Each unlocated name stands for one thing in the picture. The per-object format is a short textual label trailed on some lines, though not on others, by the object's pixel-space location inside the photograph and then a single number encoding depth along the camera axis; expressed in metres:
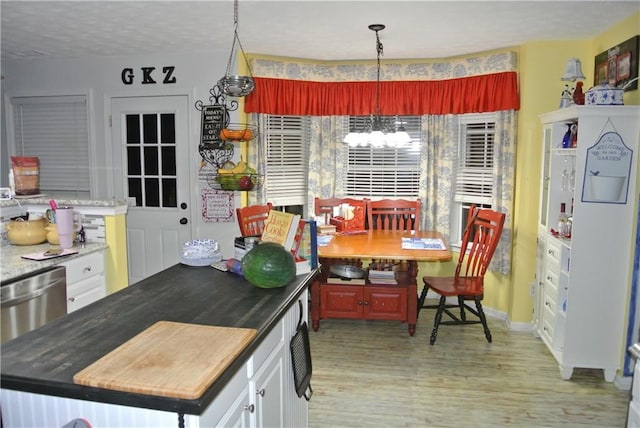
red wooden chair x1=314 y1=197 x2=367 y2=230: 4.79
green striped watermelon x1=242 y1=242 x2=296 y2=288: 2.09
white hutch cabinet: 3.15
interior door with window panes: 4.79
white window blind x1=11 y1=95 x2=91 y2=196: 5.00
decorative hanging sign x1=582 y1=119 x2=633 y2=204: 3.14
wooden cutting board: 1.27
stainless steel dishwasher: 2.59
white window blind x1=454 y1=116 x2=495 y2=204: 4.68
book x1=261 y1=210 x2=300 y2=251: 2.30
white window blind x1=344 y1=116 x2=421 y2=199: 5.11
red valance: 4.56
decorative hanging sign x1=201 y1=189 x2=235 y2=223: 4.75
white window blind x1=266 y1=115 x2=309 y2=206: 4.98
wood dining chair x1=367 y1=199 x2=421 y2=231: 4.82
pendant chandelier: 3.90
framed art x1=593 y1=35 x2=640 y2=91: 3.29
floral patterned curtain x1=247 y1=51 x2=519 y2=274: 4.36
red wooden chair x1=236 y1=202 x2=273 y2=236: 4.12
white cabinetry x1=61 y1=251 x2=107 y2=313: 3.01
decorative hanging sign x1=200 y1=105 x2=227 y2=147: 4.60
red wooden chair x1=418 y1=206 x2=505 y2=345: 3.82
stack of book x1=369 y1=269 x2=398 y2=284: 4.08
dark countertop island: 1.27
